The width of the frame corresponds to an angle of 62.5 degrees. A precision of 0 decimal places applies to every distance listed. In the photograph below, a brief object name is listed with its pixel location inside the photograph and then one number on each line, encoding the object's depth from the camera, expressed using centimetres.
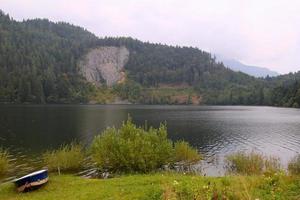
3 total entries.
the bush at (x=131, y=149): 2217
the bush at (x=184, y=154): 2879
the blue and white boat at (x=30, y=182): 1659
